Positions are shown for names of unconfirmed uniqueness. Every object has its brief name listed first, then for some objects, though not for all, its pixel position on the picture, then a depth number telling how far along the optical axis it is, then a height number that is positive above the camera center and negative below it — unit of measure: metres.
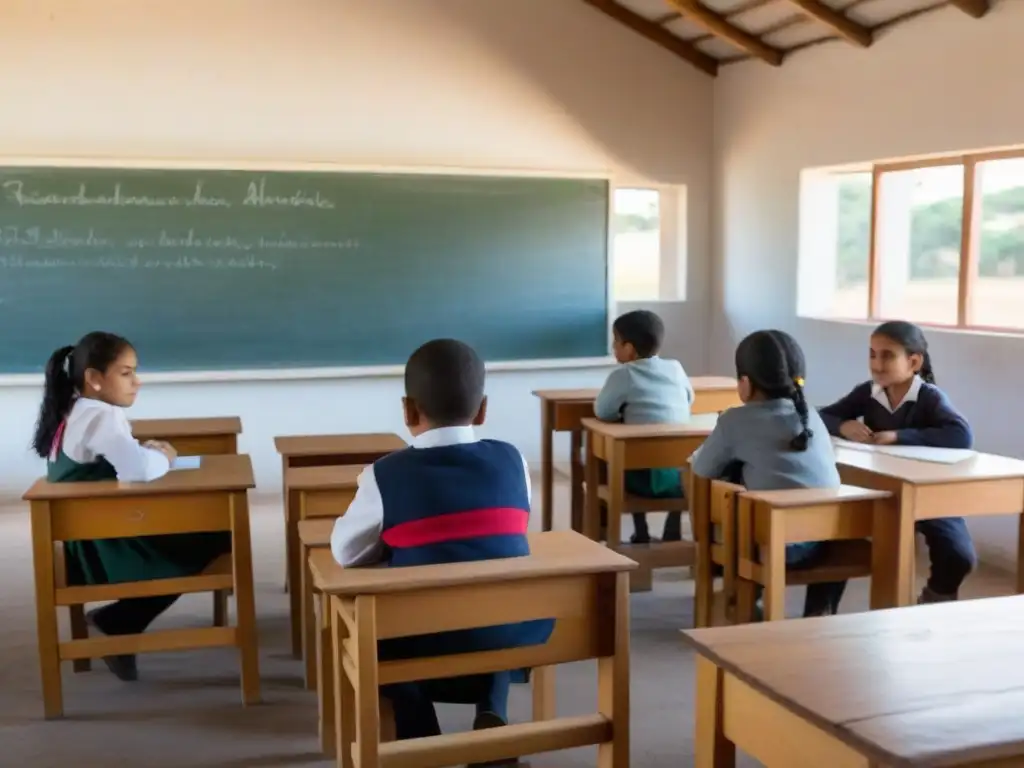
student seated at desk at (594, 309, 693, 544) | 4.15 -0.43
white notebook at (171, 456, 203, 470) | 3.18 -0.55
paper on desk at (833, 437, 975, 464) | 3.29 -0.55
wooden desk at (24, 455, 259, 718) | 2.83 -0.68
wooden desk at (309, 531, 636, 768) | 1.94 -0.66
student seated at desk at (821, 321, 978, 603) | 3.49 -0.48
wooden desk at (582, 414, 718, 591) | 3.92 -0.66
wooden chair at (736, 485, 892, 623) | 2.97 -0.72
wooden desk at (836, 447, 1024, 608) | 3.03 -0.65
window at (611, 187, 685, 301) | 6.90 +0.27
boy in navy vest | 2.06 -0.43
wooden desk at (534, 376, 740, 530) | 4.76 -0.60
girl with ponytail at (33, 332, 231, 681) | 2.92 -0.46
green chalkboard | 5.60 +0.12
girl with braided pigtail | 3.10 -0.44
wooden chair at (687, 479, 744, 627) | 3.18 -0.81
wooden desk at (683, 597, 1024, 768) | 1.17 -0.51
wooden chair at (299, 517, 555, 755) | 2.59 -1.03
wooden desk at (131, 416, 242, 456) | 3.99 -0.57
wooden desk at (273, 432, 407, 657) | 3.46 -0.60
